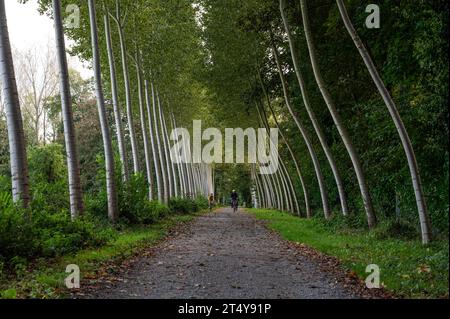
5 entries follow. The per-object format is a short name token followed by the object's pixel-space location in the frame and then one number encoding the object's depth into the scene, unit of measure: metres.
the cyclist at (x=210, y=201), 52.01
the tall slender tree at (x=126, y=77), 23.19
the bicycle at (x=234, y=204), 46.13
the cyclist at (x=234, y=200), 45.91
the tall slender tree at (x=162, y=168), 28.67
